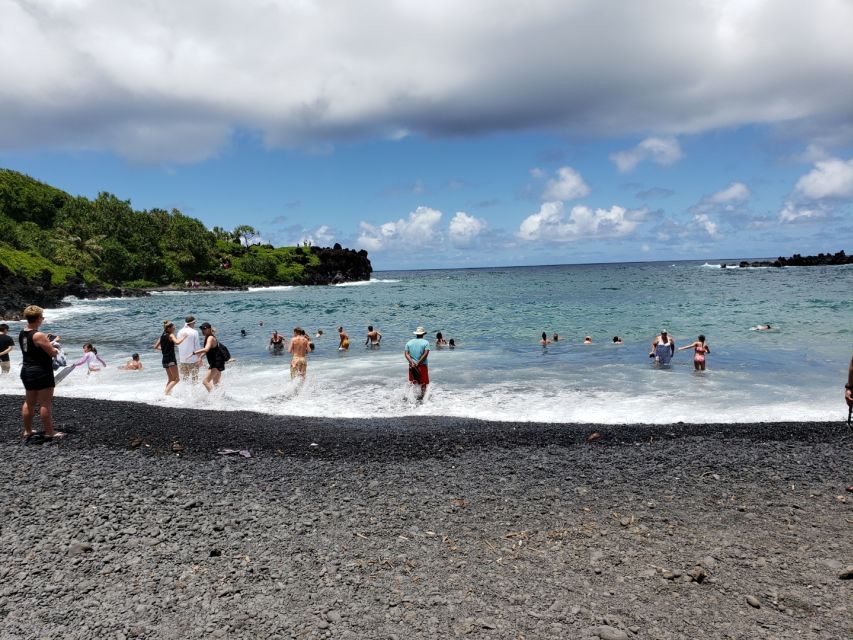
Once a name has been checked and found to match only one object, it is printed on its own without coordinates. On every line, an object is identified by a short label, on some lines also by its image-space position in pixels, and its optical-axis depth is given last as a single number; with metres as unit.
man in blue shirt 13.37
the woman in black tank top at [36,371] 8.47
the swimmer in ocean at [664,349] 18.45
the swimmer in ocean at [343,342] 24.44
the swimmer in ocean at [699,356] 17.66
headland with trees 84.44
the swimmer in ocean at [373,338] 25.97
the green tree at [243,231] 132.62
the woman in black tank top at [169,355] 14.20
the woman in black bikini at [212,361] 13.91
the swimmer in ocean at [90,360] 18.00
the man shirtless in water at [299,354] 15.77
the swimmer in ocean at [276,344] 23.98
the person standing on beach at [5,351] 16.78
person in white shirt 13.76
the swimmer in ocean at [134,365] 19.08
